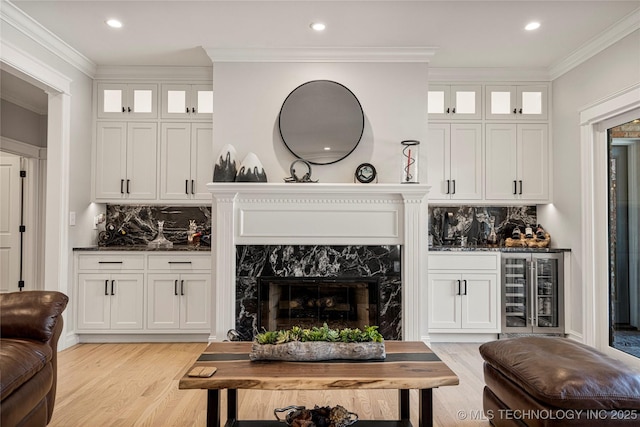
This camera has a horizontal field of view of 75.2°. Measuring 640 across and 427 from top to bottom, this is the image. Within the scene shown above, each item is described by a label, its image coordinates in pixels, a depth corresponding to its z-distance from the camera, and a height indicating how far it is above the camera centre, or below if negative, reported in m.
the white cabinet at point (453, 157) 4.55 +0.68
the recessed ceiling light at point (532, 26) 3.46 +1.63
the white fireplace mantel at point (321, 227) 3.86 -0.08
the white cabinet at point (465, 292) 4.23 -0.74
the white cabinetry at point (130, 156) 4.48 +0.68
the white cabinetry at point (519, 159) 4.55 +0.66
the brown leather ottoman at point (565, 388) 1.75 -0.74
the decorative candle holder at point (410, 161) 3.93 +0.56
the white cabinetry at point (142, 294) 4.21 -0.77
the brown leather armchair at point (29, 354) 1.87 -0.67
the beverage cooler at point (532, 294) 4.23 -0.76
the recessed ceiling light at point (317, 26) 3.48 +1.64
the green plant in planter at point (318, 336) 2.11 -0.61
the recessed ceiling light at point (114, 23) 3.45 +1.65
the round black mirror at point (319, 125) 4.01 +0.91
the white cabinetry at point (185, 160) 4.48 +0.64
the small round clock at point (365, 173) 3.95 +0.44
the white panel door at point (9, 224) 5.57 -0.07
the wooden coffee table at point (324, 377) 1.81 -0.71
